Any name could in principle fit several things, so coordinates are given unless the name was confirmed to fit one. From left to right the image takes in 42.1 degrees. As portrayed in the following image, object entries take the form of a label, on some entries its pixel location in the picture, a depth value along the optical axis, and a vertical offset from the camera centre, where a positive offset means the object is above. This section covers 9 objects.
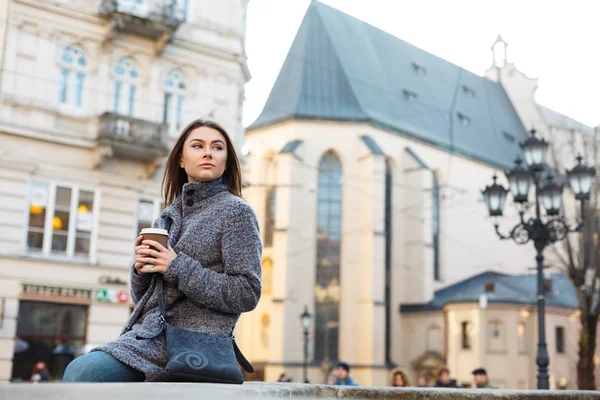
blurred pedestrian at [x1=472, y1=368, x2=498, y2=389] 10.62 -0.46
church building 34.09 +5.30
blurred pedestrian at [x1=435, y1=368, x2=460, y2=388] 11.07 -0.53
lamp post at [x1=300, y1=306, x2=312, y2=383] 23.47 +0.49
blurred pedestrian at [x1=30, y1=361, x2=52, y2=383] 15.00 -0.90
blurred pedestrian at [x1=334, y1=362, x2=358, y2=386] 10.66 -0.48
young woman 2.49 +0.22
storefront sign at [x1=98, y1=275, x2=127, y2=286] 17.25 +1.07
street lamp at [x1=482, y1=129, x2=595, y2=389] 12.55 +2.47
